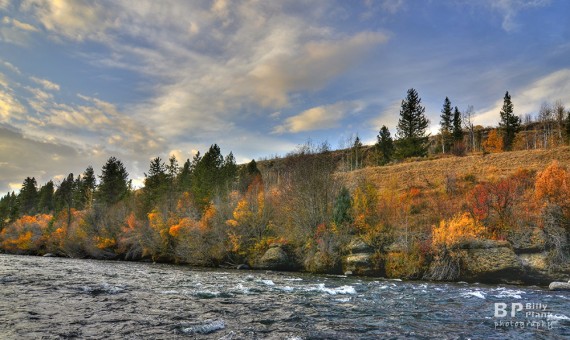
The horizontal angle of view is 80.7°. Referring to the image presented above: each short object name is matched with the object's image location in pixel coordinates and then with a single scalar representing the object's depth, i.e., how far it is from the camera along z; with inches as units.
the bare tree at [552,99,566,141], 3518.2
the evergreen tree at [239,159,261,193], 3192.7
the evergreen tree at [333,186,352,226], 1523.1
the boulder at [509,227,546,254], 1157.1
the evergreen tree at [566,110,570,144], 3005.7
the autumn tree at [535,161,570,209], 1269.7
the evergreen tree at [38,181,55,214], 4429.1
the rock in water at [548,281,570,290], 882.1
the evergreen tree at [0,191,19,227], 3812.7
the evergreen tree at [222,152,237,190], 3120.1
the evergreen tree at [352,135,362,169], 5069.9
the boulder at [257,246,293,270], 1491.1
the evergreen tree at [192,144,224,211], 2743.6
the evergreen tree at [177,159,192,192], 3235.7
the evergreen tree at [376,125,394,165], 3671.3
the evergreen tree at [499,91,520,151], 3695.9
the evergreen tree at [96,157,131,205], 3280.0
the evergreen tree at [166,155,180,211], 2632.4
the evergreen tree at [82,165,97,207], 3972.0
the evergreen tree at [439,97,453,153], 4132.1
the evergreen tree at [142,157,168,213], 2910.9
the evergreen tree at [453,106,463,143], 3821.4
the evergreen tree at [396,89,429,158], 3329.2
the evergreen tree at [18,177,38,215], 4456.2
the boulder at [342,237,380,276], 1294.3
